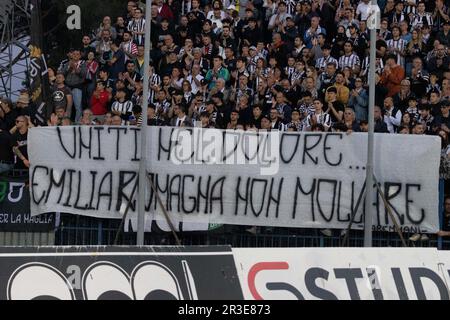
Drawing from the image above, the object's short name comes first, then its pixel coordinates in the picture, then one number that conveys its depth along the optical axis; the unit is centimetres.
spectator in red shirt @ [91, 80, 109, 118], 1891
